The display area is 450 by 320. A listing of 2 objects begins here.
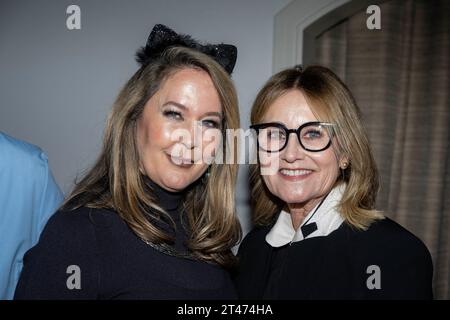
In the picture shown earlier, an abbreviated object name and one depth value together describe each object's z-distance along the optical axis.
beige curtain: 2.85
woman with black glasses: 1.40
